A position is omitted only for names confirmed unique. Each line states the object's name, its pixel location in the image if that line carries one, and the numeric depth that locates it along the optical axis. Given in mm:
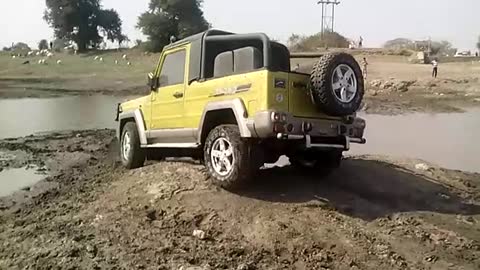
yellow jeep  7277
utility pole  62047
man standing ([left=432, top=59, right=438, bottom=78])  37606
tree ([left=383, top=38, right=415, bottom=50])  57231
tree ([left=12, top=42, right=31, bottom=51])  88562
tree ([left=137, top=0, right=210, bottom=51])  60062
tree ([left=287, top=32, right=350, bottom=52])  56847
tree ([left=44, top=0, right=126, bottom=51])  68812
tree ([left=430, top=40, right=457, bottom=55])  65438
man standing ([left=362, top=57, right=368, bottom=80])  38594
